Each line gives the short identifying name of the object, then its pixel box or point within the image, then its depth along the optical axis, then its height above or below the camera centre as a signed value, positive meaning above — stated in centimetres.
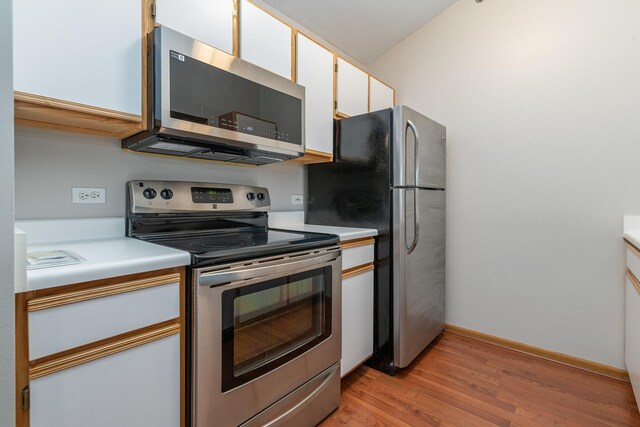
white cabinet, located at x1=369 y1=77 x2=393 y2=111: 252 +99
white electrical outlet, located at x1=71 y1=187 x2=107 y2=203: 134 +8
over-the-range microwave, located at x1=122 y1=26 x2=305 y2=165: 122 +48
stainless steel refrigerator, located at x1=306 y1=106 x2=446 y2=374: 191 +4
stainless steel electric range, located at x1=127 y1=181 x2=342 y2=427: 108 -38
